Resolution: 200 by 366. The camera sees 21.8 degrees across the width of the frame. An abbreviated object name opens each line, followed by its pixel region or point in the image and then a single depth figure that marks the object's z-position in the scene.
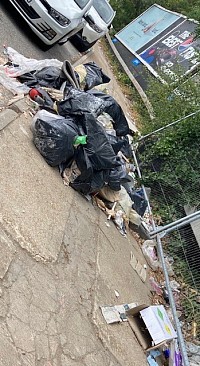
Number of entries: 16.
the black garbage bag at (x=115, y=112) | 7.33
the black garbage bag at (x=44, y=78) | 6.92
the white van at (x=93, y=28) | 11.86
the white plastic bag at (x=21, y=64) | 7.00
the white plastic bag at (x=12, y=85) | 6.46
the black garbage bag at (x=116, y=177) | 6.39
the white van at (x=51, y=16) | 8.84
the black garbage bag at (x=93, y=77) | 8.07
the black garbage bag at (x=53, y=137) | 5.57
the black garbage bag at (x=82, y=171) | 5.89
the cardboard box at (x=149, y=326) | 5.10
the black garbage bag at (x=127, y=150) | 8.30
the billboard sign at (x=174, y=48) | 14.69
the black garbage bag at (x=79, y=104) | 6.21
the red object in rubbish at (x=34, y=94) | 6.43
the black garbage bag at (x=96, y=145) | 6.02
